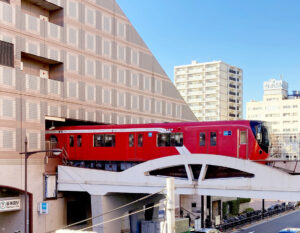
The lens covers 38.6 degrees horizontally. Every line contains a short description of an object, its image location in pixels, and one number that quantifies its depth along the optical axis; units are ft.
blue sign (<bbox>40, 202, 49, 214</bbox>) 117.80
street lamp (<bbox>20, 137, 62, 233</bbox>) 95.54
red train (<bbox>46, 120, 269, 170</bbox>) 106.83
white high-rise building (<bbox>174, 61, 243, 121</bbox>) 489.67
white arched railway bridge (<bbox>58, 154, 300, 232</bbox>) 94.12
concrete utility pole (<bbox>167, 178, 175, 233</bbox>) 41.98
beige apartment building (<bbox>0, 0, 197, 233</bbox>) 114.32
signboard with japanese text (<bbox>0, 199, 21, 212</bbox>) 111.65
